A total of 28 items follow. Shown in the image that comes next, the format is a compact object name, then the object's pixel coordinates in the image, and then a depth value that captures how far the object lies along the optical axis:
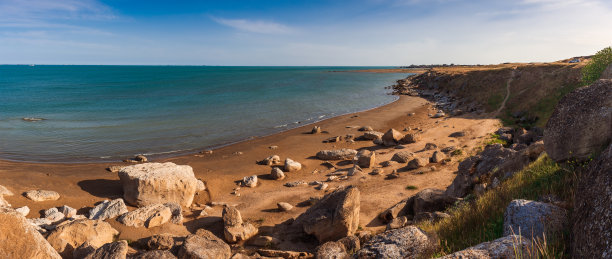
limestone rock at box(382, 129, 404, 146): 27.44
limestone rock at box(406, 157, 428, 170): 21.05
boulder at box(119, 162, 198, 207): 15.88
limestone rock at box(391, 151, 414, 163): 22.67
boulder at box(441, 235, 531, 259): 5.03
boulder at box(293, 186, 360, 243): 12.23
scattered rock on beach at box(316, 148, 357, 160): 24.53
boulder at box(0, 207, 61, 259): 8.11
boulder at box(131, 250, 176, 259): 9.33
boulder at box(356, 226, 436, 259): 6.76
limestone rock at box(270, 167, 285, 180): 20.95
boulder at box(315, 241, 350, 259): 10.01
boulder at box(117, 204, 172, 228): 13.56
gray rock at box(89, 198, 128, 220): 14.17
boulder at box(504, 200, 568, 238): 6.10
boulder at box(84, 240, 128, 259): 9.34
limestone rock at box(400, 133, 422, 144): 27.58
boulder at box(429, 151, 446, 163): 22.05
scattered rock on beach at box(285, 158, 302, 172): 22.31
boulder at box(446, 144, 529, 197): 12.78
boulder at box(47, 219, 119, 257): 10.84
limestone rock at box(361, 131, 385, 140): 30.09
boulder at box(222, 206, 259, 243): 12.86
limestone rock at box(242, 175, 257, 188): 19.78
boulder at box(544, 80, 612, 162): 8.33
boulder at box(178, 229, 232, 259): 10.24
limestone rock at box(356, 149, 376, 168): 22.14
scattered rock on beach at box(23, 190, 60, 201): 16.05
